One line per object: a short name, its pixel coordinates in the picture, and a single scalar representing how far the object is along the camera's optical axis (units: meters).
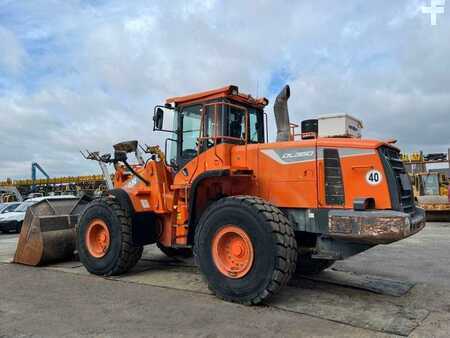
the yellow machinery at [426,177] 23.06
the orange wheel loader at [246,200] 5.64
